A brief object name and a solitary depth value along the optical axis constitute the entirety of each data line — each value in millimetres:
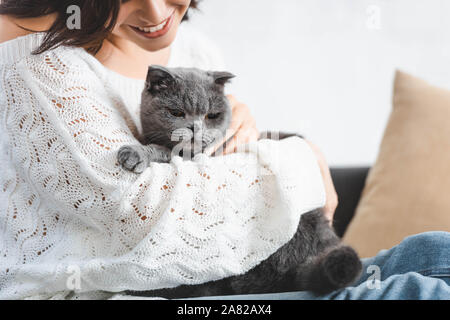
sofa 1603
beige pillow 1369
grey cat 816
